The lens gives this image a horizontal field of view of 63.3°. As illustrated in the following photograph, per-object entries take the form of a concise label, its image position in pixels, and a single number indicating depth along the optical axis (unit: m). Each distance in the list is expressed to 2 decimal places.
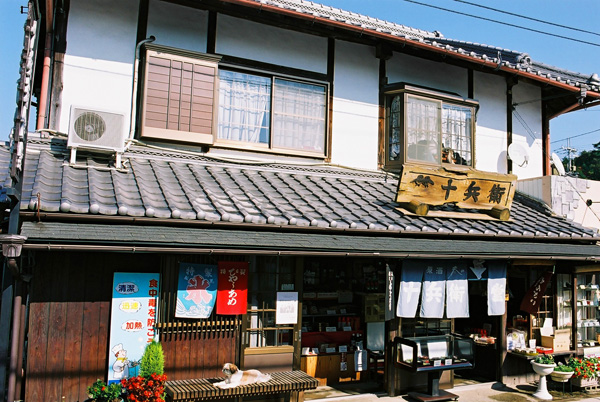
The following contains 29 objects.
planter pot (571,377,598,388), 11.40
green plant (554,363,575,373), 11.13
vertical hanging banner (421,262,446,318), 10.02
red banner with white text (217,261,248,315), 8.39
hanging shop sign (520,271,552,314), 11.62
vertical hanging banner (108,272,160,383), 7.61
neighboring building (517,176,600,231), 13.15
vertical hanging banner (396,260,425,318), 9.77
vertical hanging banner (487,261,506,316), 10.69
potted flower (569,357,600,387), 11.37
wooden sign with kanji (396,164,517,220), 10.56
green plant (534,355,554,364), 10.89
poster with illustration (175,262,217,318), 8.09
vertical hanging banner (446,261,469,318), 10.23
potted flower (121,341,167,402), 7.15
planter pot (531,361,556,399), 10.75
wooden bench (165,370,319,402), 7.47
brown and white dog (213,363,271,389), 7.86
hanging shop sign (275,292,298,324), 8.95
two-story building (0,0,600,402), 7.39
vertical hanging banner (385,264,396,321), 9.67
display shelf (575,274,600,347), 13.13
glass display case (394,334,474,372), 9.72
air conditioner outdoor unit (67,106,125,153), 8.80
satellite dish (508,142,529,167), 13.92
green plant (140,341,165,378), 7.49
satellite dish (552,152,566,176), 14.55
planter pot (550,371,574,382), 11.04
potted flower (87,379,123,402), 7.11
